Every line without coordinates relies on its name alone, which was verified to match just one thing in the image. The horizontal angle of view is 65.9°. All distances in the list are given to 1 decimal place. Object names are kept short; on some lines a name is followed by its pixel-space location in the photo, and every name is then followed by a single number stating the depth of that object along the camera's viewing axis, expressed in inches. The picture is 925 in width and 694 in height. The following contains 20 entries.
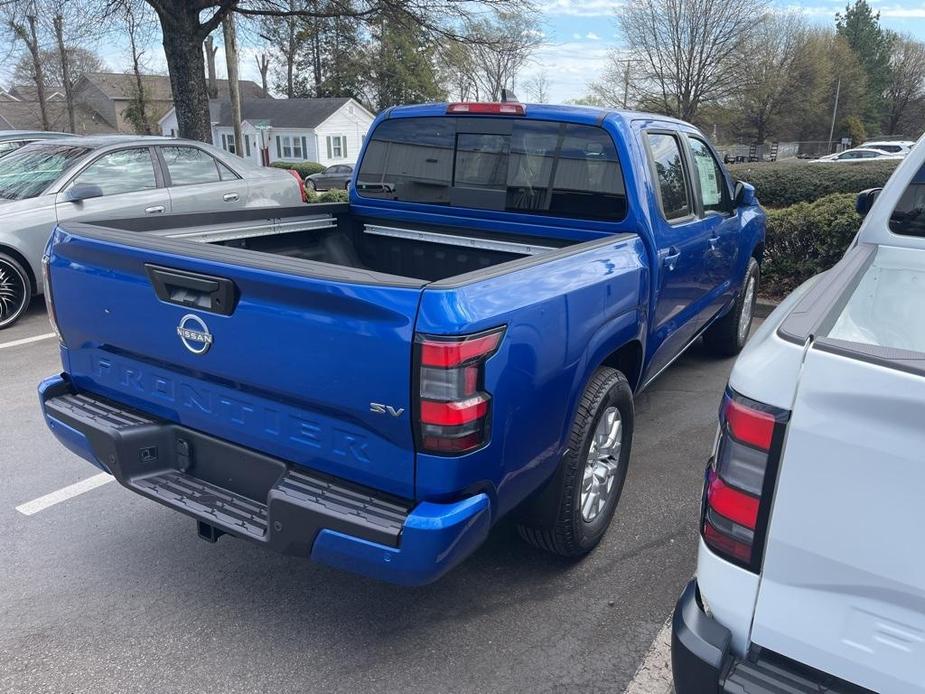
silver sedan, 276.7
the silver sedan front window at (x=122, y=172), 293.1
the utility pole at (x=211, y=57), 1102.2
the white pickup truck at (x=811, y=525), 54.8
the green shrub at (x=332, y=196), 559.1
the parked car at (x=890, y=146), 1638.7
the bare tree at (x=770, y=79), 1694.0
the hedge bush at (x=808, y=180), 566.3
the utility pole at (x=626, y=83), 1668.1
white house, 2046.0
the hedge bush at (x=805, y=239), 298.4
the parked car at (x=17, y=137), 394.3
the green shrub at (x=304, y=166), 1751.7
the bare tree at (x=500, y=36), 628.1
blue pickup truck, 85.7
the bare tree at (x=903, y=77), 2822.3
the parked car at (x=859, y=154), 1500.0
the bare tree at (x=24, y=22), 597.0
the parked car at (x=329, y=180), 1332.4
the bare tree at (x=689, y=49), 1531.7
